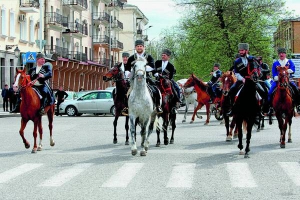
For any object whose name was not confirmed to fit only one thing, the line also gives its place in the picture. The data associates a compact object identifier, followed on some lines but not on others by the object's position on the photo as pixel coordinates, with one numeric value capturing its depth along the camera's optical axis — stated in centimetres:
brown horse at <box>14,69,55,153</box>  1617
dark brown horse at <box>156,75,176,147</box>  1786
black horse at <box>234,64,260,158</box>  1526
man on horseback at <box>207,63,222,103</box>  2656
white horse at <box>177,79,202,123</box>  3238
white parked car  3912
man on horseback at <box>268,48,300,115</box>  1786
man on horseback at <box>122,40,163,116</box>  1595
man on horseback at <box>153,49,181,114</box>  1812
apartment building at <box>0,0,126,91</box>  5372
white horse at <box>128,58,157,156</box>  1497
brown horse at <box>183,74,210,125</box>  2833
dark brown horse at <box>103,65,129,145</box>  1786
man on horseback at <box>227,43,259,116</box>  1517
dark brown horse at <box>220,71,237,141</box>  1969
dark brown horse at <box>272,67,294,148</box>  1692
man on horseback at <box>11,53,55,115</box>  1667
